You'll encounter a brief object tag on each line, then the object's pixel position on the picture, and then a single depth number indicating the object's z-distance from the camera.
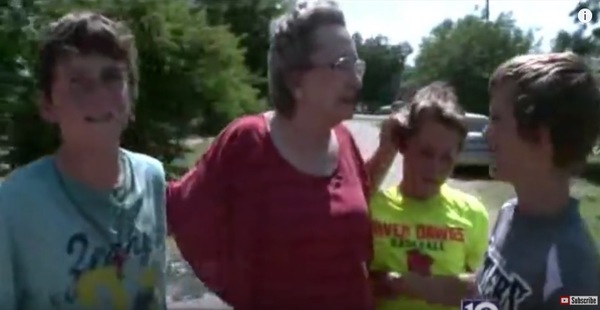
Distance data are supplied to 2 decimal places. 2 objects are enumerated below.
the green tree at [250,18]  24.30
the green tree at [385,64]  31.86
